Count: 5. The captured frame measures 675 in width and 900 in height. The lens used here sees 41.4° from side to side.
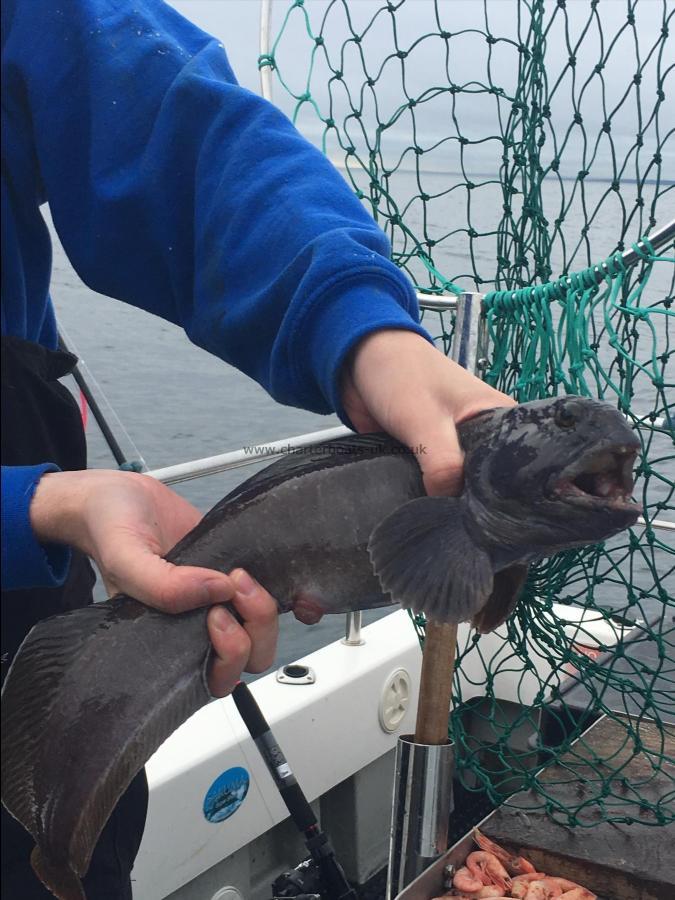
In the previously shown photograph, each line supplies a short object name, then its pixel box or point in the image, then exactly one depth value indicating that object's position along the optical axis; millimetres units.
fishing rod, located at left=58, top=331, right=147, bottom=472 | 2674
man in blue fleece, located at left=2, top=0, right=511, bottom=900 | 1485
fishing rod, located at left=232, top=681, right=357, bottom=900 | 2611
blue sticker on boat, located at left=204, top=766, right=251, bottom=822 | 2723
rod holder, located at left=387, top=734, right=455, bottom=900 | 2451
